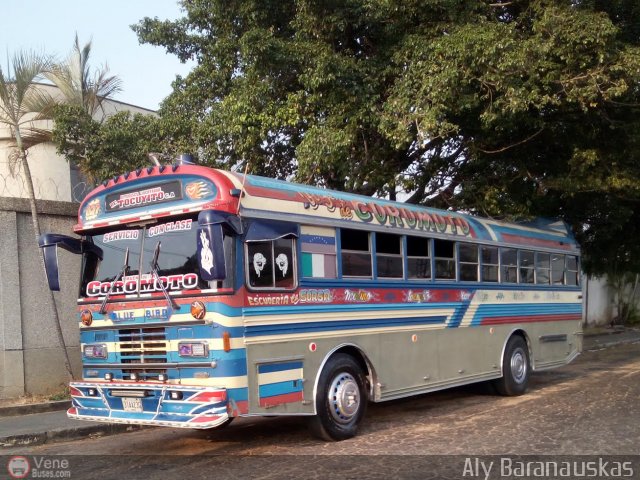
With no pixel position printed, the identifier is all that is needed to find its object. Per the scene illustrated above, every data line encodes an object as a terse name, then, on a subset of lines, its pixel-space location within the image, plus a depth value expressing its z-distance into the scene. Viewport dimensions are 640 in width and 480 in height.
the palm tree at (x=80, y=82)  12.95
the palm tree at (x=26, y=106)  11.27
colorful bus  6.87
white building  15.59
